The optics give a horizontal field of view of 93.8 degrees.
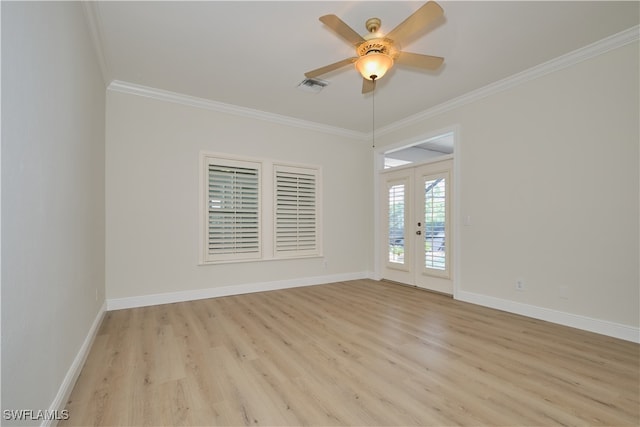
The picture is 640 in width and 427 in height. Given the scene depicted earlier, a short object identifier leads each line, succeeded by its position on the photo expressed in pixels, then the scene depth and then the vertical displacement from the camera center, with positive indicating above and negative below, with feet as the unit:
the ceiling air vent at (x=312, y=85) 12.32 +5.51
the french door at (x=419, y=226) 14.84 -0.55
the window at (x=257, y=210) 14.37 +0.32
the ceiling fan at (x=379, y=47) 7.11 +4.58
